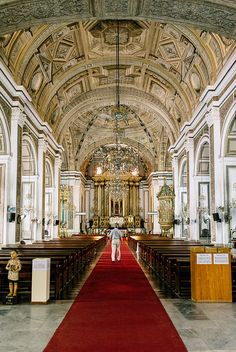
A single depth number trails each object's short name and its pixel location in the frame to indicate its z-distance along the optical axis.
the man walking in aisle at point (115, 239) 12.70
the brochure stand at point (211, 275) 6.49
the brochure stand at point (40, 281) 6.43
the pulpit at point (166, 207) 22.53
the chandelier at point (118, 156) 17.28
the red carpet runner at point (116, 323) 4.06
